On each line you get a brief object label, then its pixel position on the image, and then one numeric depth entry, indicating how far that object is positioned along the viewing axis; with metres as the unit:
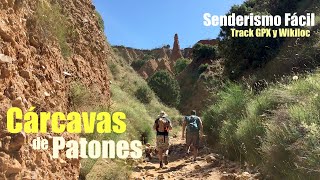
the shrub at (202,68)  27.79
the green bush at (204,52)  29.49
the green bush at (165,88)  22.33
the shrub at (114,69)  18.01
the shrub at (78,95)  4.56
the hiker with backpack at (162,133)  6.43
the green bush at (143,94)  17.61
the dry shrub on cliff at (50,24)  3.81
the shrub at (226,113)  6.32
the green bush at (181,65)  35.70
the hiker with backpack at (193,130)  6.91
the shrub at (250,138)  4.90
